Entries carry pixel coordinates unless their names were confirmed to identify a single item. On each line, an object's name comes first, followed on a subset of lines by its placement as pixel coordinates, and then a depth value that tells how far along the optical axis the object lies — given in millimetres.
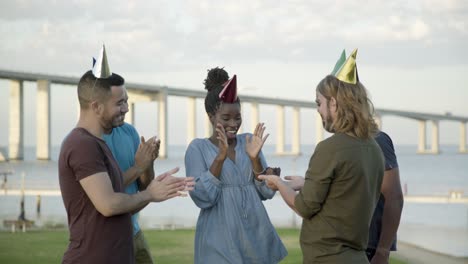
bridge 52281
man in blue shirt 3938
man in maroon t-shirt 3006
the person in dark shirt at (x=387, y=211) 3744
